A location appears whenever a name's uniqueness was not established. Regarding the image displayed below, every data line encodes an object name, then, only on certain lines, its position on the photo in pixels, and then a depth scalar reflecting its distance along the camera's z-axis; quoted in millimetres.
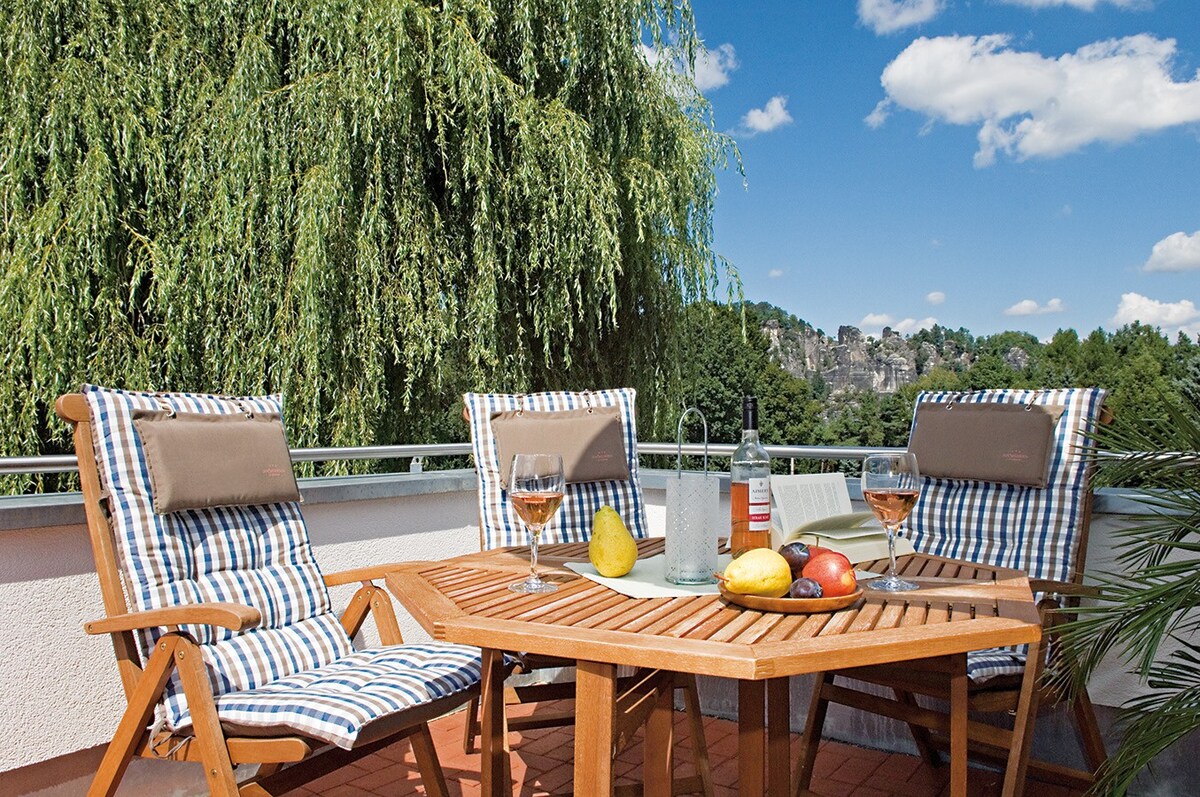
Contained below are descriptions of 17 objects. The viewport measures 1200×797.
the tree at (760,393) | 36094
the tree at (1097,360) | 42031
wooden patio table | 1164
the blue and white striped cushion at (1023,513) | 2309
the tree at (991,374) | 40594
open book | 1776
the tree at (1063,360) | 42875
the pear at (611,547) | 1621
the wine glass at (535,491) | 1581
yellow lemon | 1381
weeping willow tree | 5277
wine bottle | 1607
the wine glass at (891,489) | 1505
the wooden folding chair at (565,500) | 2377
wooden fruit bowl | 1348
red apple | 1388
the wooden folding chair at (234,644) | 1641
